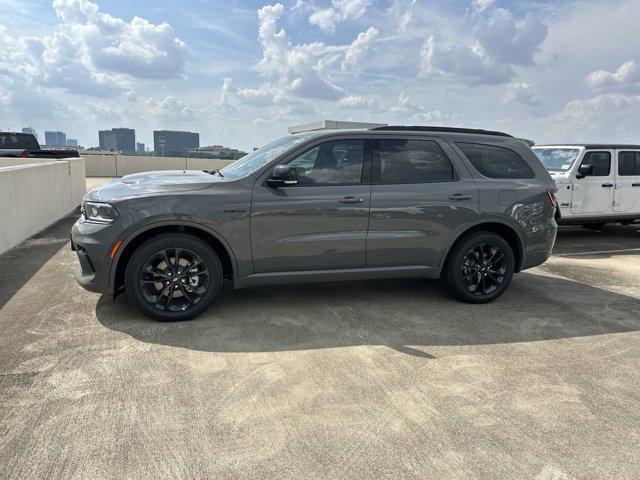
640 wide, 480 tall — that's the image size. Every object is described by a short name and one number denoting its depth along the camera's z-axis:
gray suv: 4.30
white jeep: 9.29
